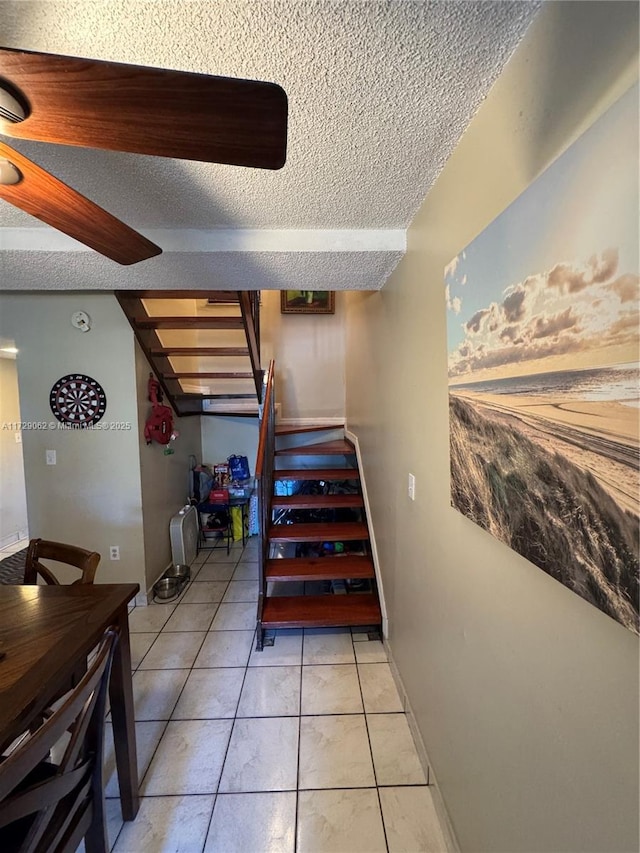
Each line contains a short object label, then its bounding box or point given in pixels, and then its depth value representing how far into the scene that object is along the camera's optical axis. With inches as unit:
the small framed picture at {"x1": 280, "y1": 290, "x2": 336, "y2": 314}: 155.2
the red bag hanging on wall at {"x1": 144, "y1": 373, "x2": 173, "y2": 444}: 108.2
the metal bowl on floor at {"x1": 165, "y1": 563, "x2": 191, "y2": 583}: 115.9
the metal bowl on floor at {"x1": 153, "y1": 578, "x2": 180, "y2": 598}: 107.7
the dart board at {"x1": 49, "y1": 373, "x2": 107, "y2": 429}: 99.4
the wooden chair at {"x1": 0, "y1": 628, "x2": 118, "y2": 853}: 26.6
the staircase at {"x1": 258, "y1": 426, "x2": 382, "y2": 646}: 86.0
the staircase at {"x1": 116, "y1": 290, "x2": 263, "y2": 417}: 97.5
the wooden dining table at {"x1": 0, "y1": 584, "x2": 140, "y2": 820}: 34.4
